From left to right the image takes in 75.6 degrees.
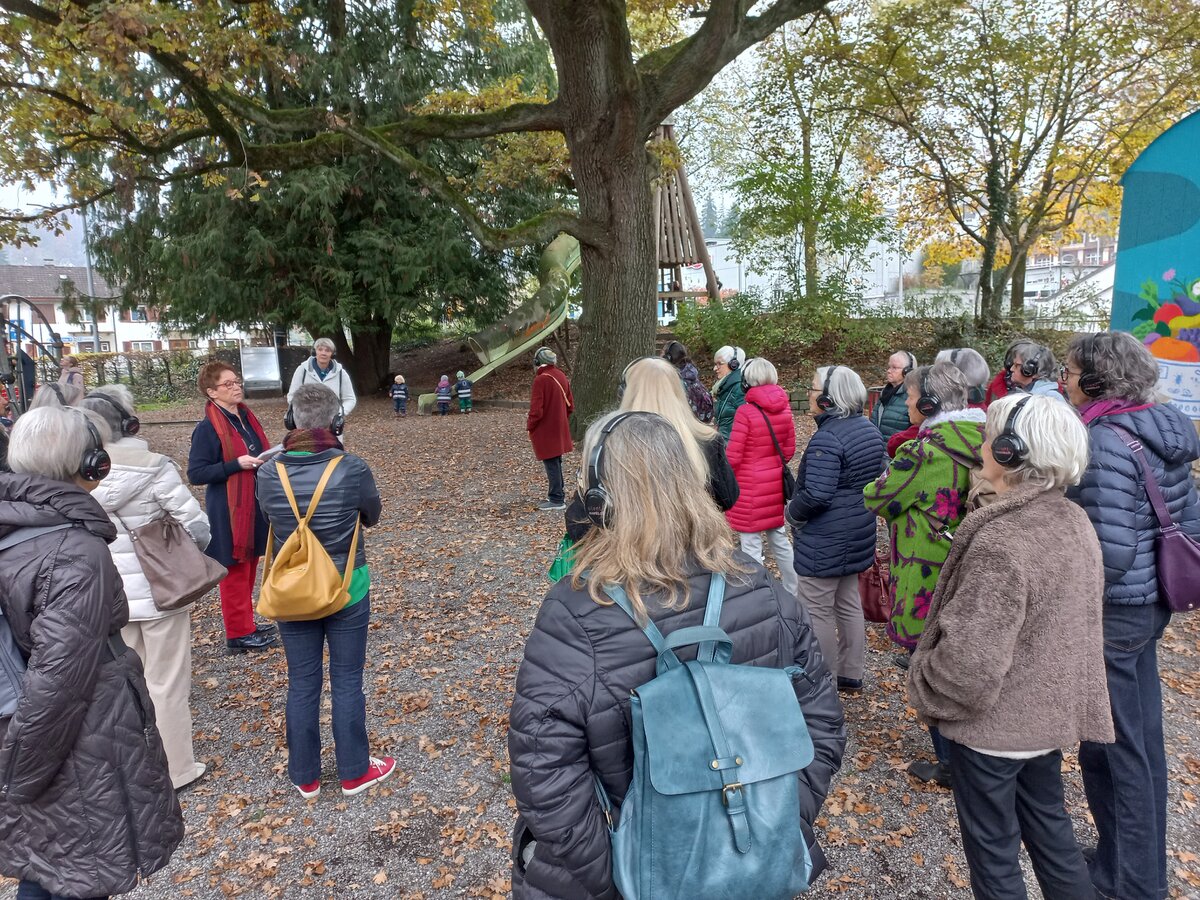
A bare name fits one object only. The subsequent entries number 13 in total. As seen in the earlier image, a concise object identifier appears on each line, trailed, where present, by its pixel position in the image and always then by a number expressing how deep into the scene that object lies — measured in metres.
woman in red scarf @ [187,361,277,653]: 5.10
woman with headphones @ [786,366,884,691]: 4.24
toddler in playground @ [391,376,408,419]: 19.19
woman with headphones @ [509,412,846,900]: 1.74
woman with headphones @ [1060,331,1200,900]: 2.87
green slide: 21.41
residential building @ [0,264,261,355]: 34.70
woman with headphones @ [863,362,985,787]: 3.42
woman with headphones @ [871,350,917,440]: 5.66
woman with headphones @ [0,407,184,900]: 2.34
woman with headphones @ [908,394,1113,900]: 2.35
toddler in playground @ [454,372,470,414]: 19.41
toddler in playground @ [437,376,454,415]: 19.09
